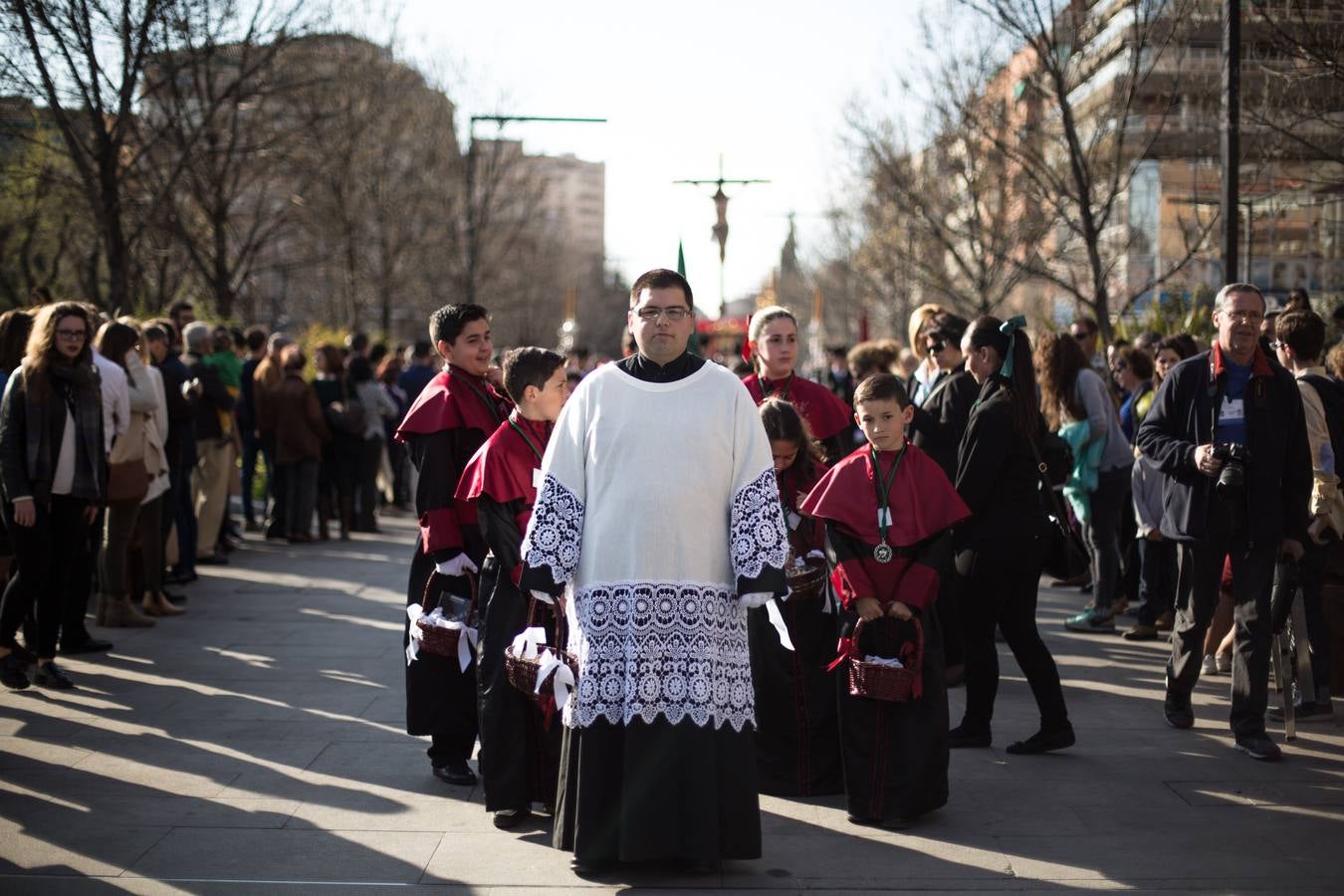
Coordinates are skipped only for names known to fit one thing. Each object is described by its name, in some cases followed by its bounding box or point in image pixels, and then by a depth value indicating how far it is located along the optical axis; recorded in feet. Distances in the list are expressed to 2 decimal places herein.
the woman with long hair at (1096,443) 33.47
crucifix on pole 82.94
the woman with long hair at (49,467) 26.91
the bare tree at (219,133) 54.70
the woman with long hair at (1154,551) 33.01
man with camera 23.07
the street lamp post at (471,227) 95.51
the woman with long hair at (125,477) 32.32
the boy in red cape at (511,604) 19.54
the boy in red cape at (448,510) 21.42
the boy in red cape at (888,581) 19.90
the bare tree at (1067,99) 51.11
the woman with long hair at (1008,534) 23.20
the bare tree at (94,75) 48.39
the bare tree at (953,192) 70.49
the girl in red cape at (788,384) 25.04
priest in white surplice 17.16
